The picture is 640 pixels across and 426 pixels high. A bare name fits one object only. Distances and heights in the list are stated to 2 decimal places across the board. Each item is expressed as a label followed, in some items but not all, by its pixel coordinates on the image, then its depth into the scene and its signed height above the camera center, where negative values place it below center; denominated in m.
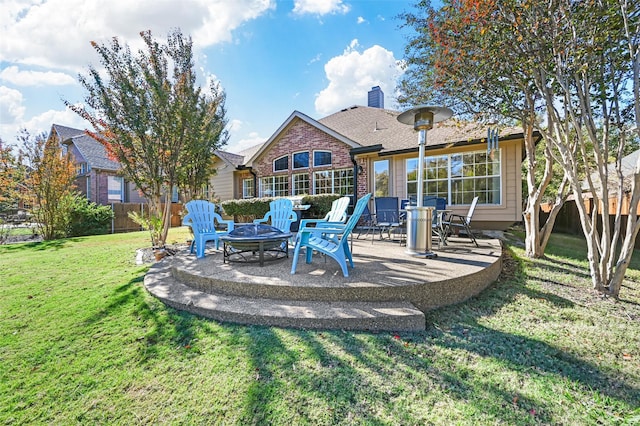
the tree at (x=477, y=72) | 4.33 +2.53
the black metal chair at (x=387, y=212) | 7.02 -0.08
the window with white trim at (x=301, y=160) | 11.98 +2.19
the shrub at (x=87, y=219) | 11.31 -0.29
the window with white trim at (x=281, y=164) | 12.62 +2.15
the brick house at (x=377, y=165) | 8.44 +1.73
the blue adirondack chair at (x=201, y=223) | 4.98 -0.23
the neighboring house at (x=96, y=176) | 17.95 +2.38
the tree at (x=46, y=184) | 10.25 +1.06
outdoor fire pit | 4.11 -0.45
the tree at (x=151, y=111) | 6.14 +2.32
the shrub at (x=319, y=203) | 10.09 +0.25
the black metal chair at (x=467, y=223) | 6.05 -0.33
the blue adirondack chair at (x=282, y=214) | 5.61 -0.09
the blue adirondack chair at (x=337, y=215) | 4.24 -0.10
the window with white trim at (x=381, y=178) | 10.28 +1.17
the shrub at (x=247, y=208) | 11.80 +0.11
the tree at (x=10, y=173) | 10.41 +1.50
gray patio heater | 4.55 +0.00
